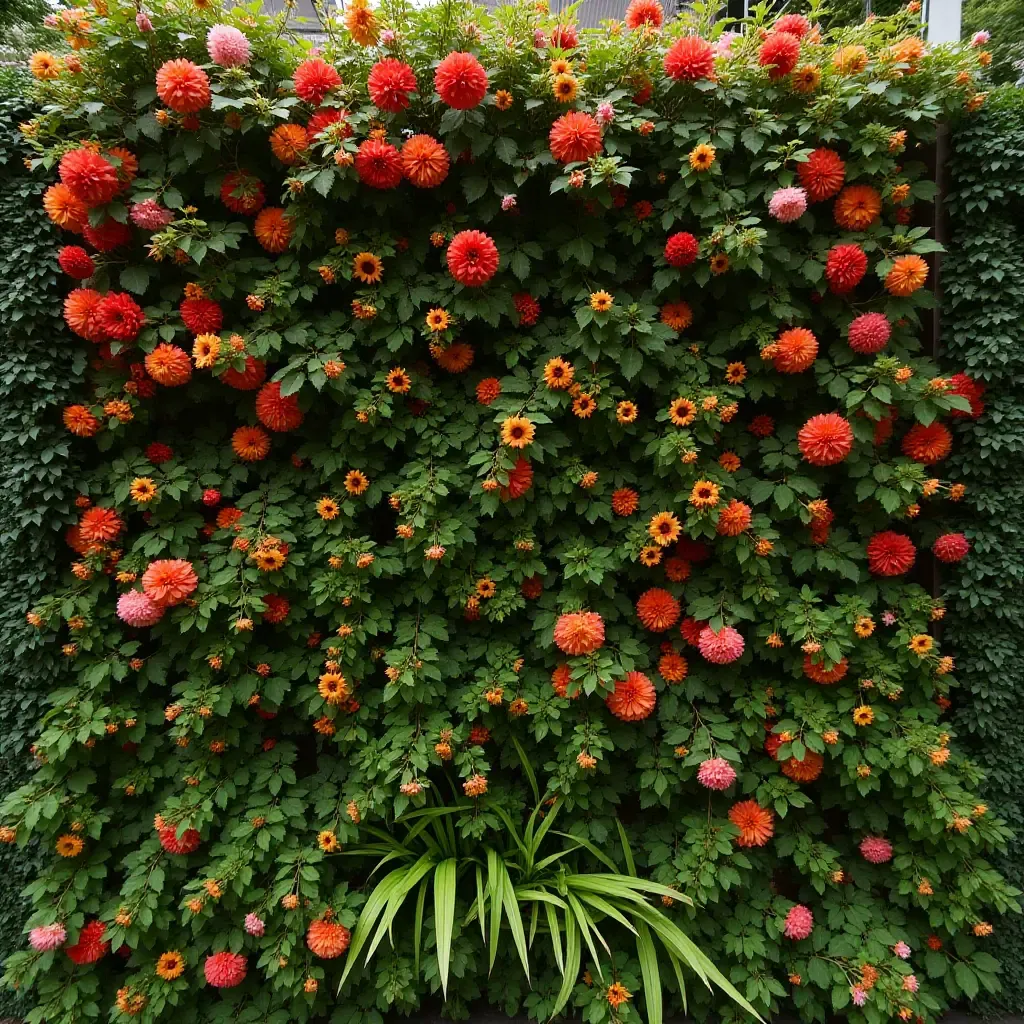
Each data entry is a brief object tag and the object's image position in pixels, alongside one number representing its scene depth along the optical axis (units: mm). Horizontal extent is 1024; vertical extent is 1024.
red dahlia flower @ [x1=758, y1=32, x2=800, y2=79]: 1774
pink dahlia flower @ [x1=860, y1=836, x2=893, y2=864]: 2004
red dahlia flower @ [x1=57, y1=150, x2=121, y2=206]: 1732
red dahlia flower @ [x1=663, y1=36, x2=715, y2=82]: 1774
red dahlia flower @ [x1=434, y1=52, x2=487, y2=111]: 1696
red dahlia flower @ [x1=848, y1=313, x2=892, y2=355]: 1903
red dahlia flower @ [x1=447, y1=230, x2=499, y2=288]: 1832
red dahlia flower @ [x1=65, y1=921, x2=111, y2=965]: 1893
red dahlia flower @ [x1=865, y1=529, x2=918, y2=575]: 2016
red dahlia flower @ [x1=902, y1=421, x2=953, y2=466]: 2006
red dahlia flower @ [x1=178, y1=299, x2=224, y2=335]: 1911
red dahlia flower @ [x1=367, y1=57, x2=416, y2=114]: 1741
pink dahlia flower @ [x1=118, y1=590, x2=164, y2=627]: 1850
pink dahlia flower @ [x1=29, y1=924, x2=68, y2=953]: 1820
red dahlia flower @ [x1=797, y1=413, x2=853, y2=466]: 1885
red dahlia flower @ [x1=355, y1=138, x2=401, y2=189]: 1780
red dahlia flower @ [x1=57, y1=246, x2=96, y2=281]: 1849
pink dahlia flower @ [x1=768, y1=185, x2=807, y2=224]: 1788
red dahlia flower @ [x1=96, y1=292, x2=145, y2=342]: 1854
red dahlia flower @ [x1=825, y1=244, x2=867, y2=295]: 1875
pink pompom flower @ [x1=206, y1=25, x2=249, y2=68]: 1723
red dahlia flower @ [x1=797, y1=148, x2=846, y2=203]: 1850
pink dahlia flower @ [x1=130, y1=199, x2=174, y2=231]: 1827
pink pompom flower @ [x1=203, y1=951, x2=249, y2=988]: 1830
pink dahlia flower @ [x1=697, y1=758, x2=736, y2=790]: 1861
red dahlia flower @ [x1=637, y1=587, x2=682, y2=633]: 2014
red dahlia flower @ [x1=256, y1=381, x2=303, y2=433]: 1957
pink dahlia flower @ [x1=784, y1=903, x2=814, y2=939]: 1940
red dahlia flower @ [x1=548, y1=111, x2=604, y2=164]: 1747
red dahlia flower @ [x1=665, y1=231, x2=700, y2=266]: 1874
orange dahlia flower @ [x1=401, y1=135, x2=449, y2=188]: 1799
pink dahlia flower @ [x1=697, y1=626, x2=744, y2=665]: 1913
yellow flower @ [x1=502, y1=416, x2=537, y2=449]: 1841
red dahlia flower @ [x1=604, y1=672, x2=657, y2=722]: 1915
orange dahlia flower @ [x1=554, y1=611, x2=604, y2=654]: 1859
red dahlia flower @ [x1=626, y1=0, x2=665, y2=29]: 1883
